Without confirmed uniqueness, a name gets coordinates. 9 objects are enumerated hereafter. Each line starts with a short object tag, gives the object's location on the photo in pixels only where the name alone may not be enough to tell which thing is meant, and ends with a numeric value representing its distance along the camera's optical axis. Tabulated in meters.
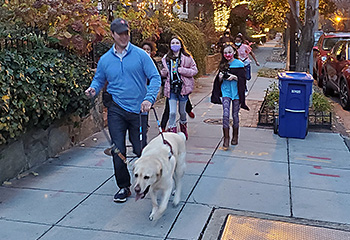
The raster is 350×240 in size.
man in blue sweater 4.38
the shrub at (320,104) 8.73
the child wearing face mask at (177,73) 6.64
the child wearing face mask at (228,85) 6.57
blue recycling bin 7.20
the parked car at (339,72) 10.52
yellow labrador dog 3.71
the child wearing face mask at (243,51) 11.76
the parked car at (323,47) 15.07
